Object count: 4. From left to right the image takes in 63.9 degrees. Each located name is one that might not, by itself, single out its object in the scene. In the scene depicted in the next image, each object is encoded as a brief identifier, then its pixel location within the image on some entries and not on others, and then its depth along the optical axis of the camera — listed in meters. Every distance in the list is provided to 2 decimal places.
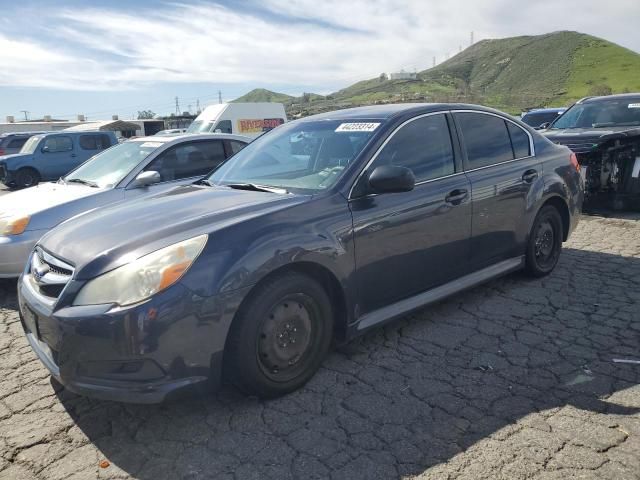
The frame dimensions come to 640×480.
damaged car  7.39
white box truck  18.12
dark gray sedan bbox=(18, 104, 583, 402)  2.55
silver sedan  5.13
